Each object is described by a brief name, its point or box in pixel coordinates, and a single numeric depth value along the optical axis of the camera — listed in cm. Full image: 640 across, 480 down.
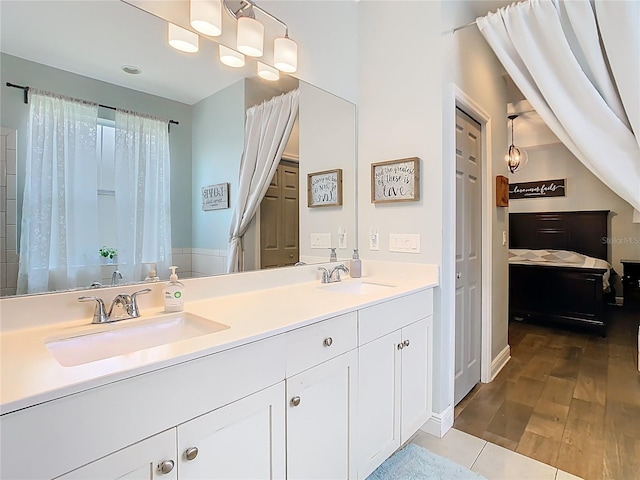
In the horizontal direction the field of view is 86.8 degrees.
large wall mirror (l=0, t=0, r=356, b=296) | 112
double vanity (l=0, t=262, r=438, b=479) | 72
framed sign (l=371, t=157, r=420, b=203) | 203
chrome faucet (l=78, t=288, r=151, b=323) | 117
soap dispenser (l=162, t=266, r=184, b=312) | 132
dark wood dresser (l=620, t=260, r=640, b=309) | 518
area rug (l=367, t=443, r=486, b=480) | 163
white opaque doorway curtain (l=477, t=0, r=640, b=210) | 176
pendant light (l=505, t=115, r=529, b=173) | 476
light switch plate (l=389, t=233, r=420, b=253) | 208
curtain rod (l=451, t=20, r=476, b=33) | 211
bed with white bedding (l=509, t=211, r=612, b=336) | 377
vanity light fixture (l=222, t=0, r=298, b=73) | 167
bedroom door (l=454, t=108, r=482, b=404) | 232
